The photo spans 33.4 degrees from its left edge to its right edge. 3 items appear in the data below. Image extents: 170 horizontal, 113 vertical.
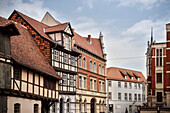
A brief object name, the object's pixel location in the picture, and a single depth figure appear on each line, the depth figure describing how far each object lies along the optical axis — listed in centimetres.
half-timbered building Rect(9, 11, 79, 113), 3016
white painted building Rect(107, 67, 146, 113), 6538
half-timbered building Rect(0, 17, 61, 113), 1938
